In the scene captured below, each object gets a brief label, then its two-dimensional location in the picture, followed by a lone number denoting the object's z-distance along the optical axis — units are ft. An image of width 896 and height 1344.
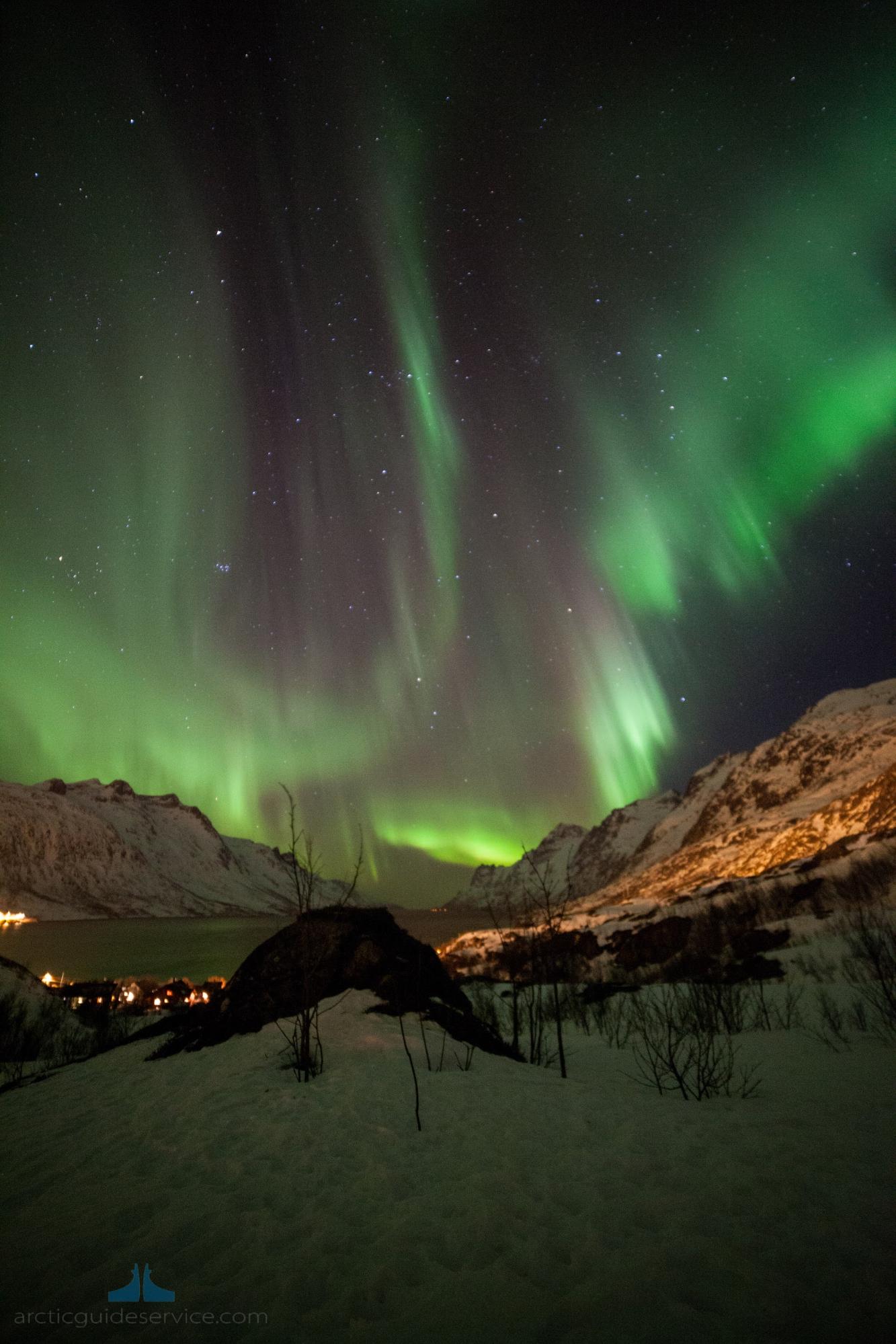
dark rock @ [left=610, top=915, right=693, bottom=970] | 133.18
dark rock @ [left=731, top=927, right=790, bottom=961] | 104.42
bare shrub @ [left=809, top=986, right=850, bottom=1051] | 40.11
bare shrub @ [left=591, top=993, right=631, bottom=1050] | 50.34
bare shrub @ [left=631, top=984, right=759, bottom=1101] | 26.63
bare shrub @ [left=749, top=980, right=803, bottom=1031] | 51.24
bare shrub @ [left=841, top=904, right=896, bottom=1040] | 43.86
